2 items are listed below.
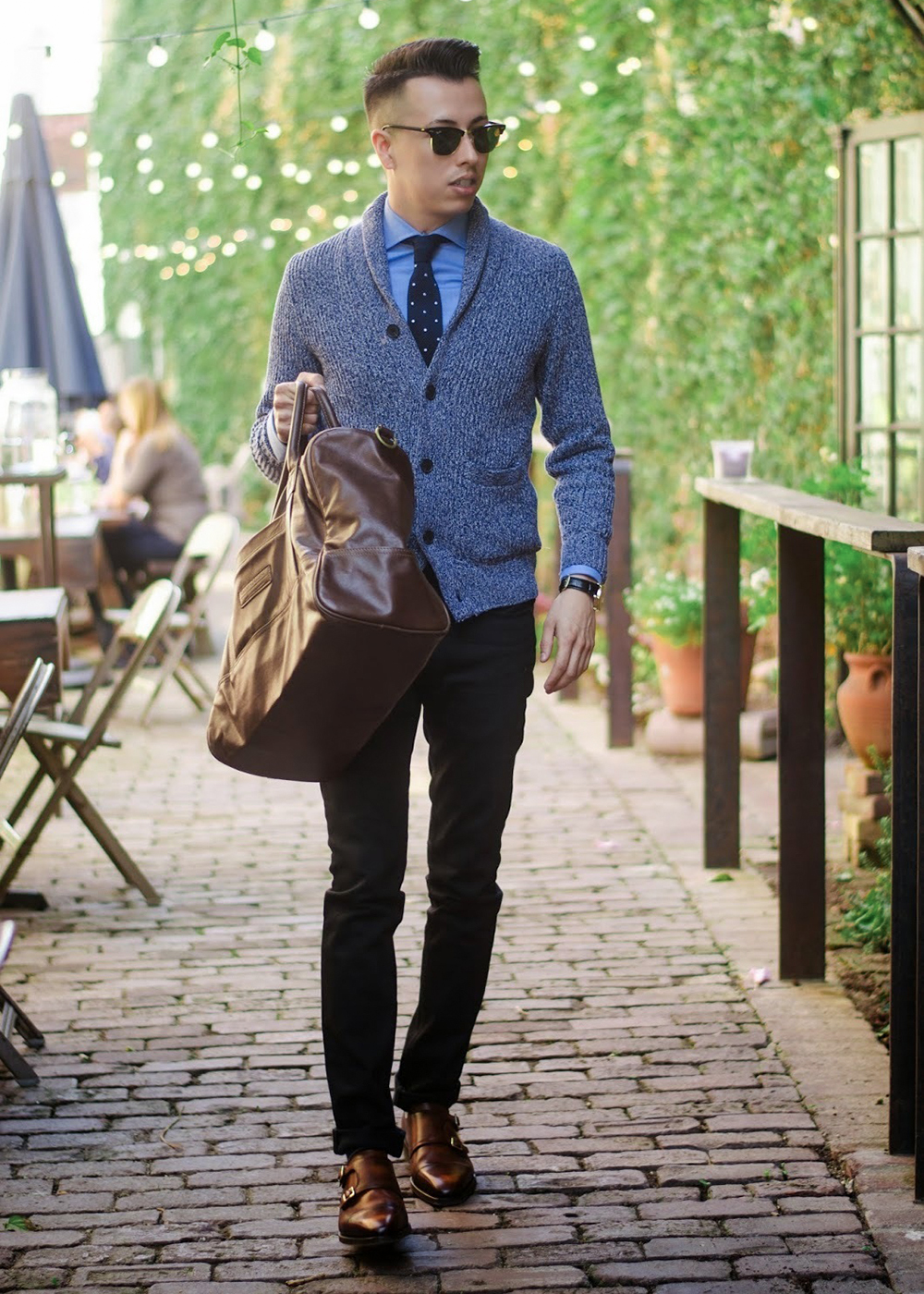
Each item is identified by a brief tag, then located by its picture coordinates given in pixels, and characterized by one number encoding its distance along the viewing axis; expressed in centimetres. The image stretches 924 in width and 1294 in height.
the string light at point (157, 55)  847
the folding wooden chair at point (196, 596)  881
